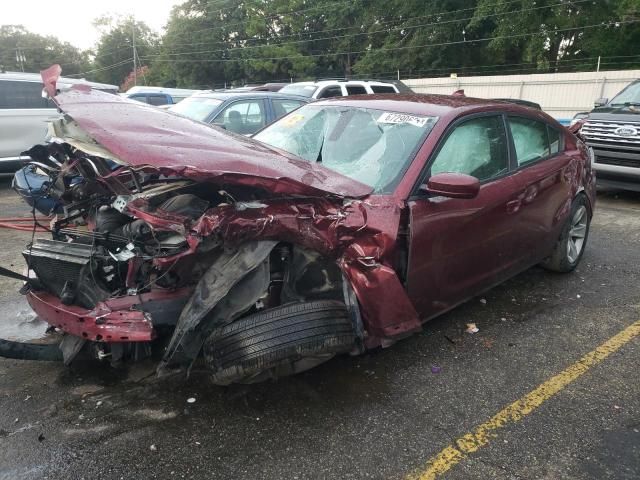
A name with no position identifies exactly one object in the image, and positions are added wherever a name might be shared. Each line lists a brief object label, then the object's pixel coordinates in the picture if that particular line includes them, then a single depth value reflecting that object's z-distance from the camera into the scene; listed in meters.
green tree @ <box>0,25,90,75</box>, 70.25
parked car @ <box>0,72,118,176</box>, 9.34
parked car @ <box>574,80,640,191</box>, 7.87
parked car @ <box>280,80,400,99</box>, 10.73
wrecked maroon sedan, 2.73
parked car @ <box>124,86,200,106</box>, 15.18
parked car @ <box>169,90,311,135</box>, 7.79
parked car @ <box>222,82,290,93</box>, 11.94
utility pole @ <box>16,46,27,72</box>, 70.00
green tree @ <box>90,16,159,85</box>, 66.44
